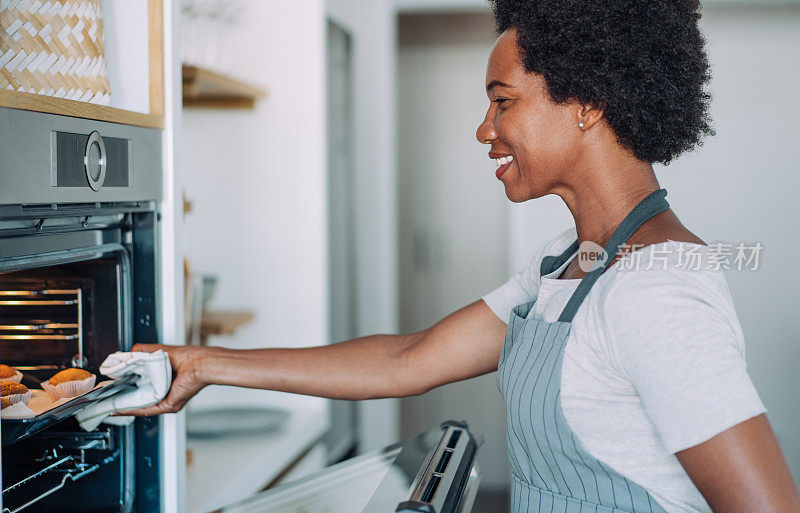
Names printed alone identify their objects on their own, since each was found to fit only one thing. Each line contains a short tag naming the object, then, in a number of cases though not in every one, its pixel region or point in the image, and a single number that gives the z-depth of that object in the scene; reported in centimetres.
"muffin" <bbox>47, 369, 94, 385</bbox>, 104
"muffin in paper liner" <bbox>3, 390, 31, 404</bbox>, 92
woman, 83
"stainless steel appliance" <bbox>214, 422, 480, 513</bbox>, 103
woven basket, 90
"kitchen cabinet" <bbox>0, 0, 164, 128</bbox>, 119
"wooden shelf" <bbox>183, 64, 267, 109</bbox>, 197
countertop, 175
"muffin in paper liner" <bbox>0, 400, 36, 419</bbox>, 87
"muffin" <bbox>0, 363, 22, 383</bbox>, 99
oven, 96
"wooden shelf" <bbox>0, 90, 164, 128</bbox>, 83
